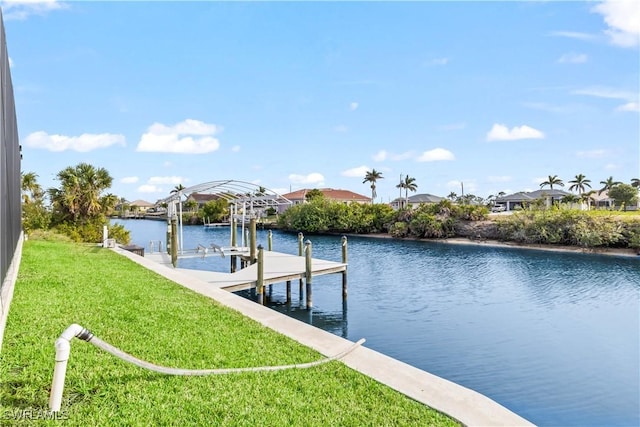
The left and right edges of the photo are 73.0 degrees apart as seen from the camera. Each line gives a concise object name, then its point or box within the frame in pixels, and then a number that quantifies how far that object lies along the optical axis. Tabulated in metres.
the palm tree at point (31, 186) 32.03
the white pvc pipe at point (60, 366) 3.67
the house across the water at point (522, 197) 72.38
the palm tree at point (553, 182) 80.75
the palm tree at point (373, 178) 79.50
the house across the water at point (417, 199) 77.96
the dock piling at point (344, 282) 16.54
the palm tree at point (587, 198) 67.06
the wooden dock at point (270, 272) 14.18
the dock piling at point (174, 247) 17.72
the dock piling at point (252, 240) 18.42
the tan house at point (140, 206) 115.85
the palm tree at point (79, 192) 25.59
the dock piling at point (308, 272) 15.34
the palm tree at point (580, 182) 77.94
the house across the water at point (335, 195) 77.18
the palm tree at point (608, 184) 79.75
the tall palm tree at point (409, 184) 80.06
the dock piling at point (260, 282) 14.05
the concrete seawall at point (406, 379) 4.77
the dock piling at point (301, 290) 17.59
